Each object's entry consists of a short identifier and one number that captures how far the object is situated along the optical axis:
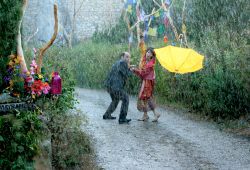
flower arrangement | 6.80
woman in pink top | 11.44
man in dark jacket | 11.18
